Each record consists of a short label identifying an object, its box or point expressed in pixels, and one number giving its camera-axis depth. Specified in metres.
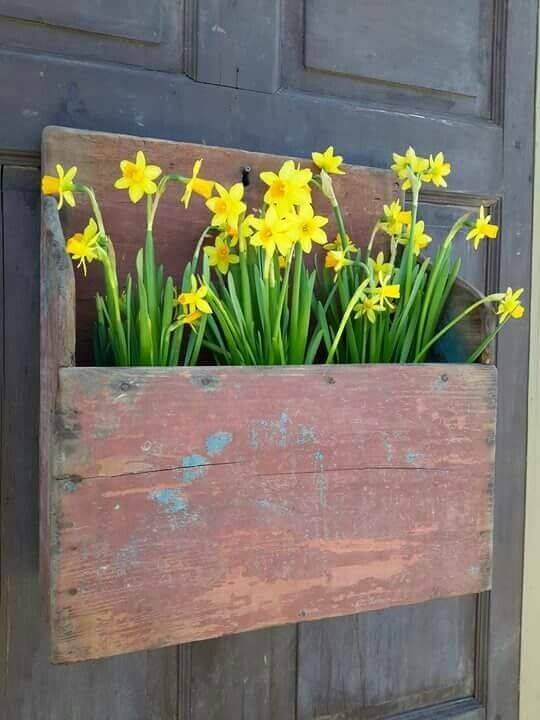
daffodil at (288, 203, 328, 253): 0.77
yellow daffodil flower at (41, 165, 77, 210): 0.75
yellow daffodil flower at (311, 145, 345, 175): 0.92
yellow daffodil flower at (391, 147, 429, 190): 0.95
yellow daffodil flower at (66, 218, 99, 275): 0.72
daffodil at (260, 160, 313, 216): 0.77
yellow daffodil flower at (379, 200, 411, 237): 0.93
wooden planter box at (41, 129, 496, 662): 0.69
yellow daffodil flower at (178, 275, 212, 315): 0.73
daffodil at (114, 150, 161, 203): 0.76
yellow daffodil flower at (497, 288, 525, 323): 0.89
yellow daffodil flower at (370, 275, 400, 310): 0.82
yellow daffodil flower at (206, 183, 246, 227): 0.78
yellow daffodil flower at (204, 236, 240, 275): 0.84
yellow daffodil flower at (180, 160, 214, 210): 0.77
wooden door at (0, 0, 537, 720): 0.90
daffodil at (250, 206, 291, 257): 0.75
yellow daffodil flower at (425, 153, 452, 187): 0.95
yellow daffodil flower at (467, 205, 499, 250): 0.91
